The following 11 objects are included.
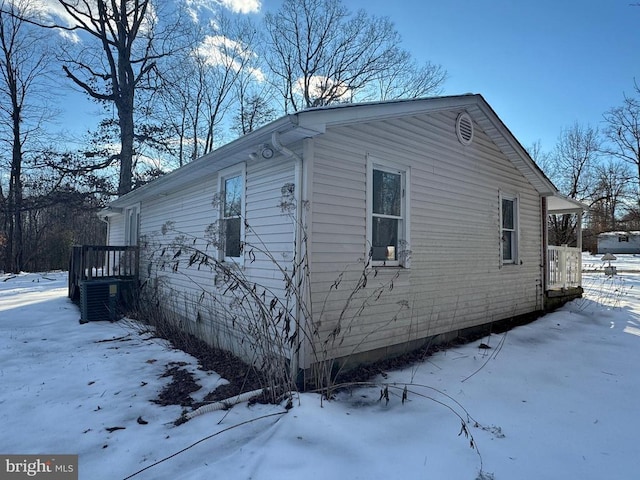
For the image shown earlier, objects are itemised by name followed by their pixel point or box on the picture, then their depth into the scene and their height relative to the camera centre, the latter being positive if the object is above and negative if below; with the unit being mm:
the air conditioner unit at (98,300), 7133 -1126
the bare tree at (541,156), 26209 +6734
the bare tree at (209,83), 19812 +9409
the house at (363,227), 3936 +272
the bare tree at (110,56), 15062 +8274
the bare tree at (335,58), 19047 +10246
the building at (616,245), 38375 +191
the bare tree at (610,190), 21438 +3556
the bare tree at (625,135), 20141 +6672
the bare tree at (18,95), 18656 +8060
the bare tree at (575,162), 24547 +6074
